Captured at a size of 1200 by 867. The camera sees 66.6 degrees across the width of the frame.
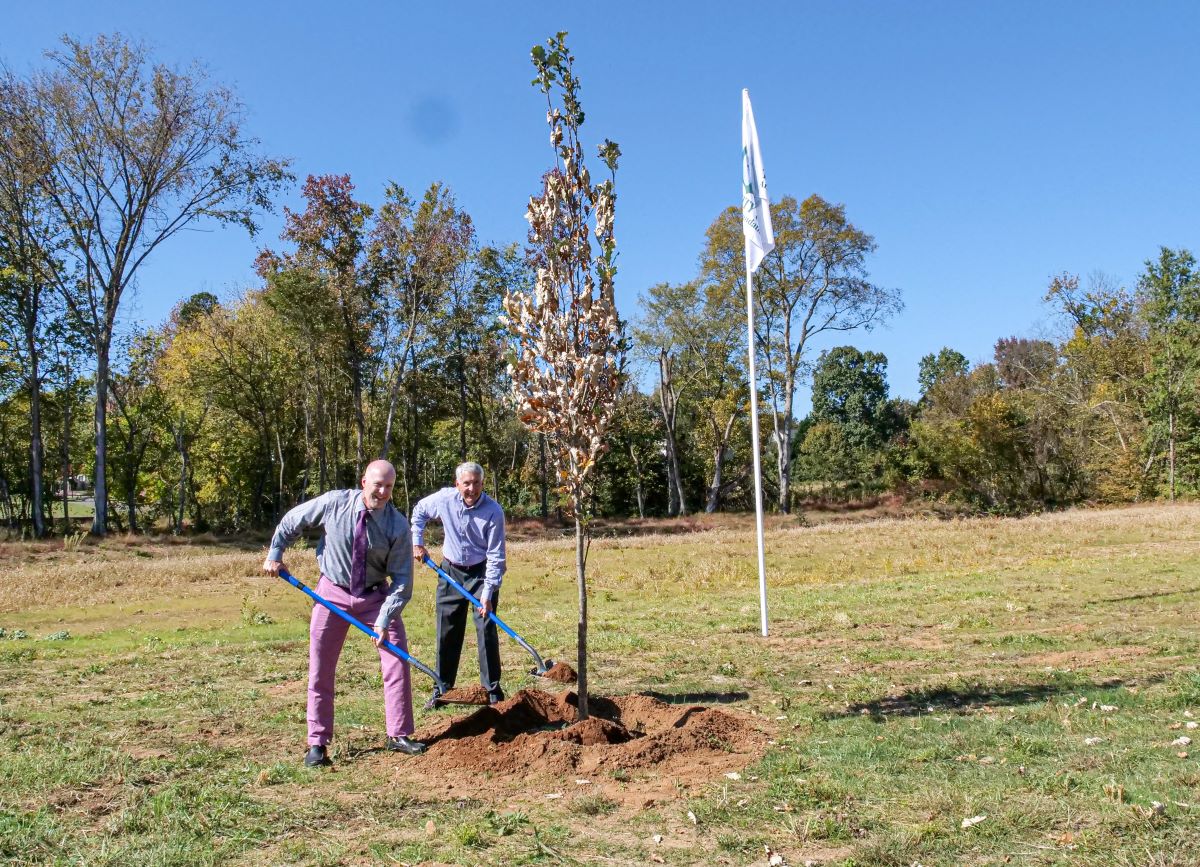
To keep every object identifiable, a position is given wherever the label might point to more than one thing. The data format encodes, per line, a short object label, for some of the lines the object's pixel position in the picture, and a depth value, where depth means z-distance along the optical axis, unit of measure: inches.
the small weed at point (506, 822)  181.5
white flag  446.9
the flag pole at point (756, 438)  437.4
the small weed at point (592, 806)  192.2
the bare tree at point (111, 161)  1277.1
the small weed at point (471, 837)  173.9
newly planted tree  242.5
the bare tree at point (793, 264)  1731.1
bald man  241.4
